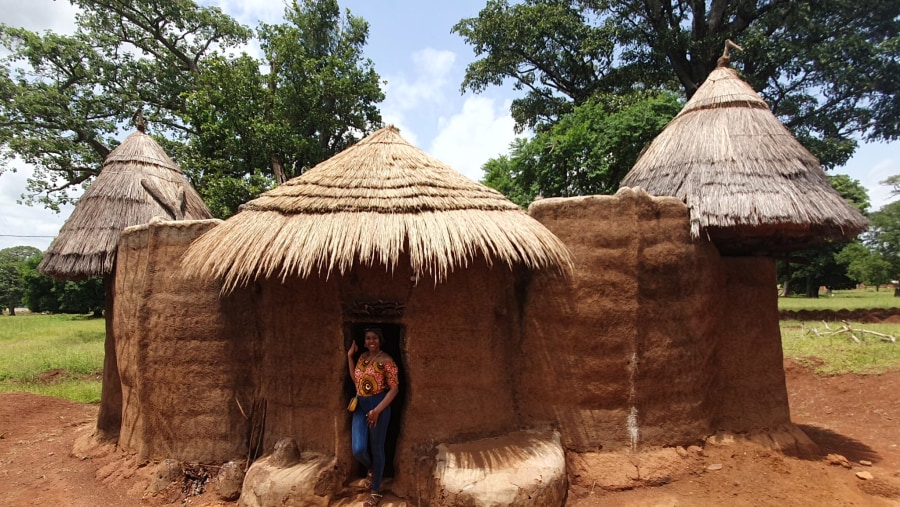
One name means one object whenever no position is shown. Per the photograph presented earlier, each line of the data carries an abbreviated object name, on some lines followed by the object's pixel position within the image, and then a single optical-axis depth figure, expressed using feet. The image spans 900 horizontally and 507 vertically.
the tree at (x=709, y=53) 42.78
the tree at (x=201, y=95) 44.34
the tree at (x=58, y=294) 88.53
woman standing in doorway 14.49
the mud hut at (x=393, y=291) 14.28
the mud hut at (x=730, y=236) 15.93
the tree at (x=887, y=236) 81.76
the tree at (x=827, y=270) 70.08
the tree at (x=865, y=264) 76.33
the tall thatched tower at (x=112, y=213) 21.08
